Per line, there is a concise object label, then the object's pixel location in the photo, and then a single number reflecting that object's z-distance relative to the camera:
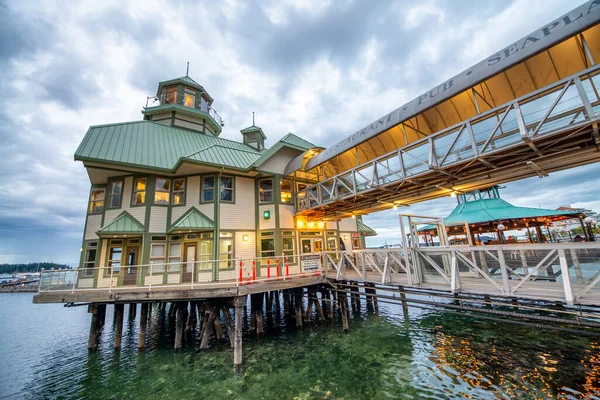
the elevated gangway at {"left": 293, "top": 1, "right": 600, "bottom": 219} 6.36
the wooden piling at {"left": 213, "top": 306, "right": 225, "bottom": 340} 12.19
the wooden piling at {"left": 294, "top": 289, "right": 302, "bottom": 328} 13.98
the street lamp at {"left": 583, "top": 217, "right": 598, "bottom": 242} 13.15
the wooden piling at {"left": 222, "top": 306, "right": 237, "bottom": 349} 10.66
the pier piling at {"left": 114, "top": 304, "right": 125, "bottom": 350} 11.82
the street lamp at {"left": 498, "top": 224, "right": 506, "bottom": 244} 17.25
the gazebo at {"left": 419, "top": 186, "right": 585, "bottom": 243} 15.65
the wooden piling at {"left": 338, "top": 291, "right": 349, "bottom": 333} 12.95
